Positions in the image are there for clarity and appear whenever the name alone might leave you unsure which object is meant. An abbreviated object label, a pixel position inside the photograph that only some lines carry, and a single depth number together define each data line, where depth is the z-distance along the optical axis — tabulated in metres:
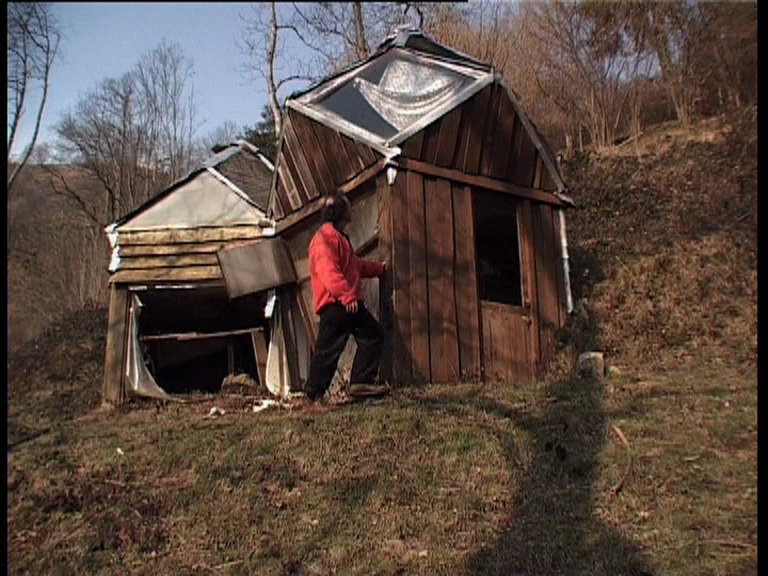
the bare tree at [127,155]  31.31
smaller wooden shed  13.02
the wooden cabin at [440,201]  9.88
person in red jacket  8.59
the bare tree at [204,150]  32.56
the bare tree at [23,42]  19.11
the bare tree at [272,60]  25.55
